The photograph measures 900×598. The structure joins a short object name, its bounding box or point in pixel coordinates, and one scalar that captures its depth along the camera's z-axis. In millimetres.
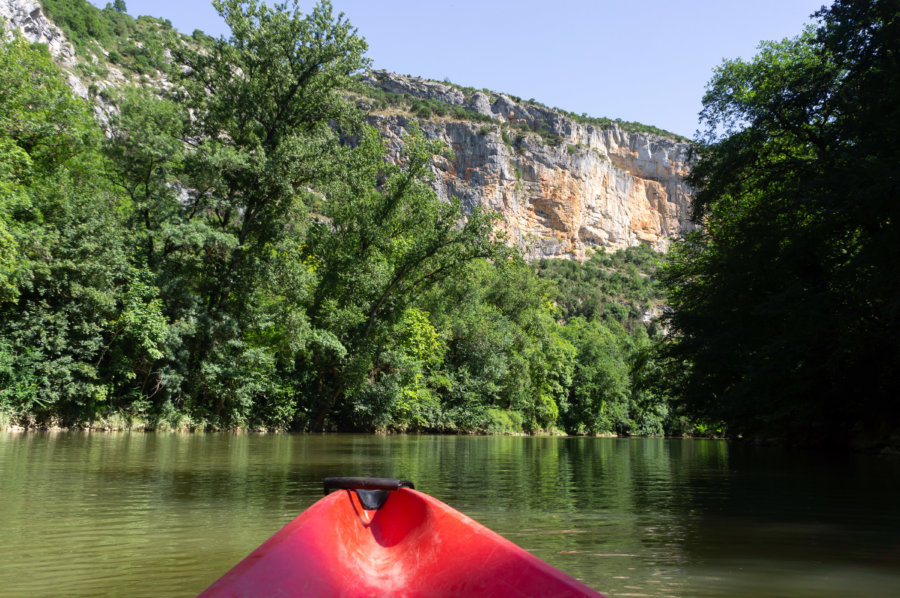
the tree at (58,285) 16625
